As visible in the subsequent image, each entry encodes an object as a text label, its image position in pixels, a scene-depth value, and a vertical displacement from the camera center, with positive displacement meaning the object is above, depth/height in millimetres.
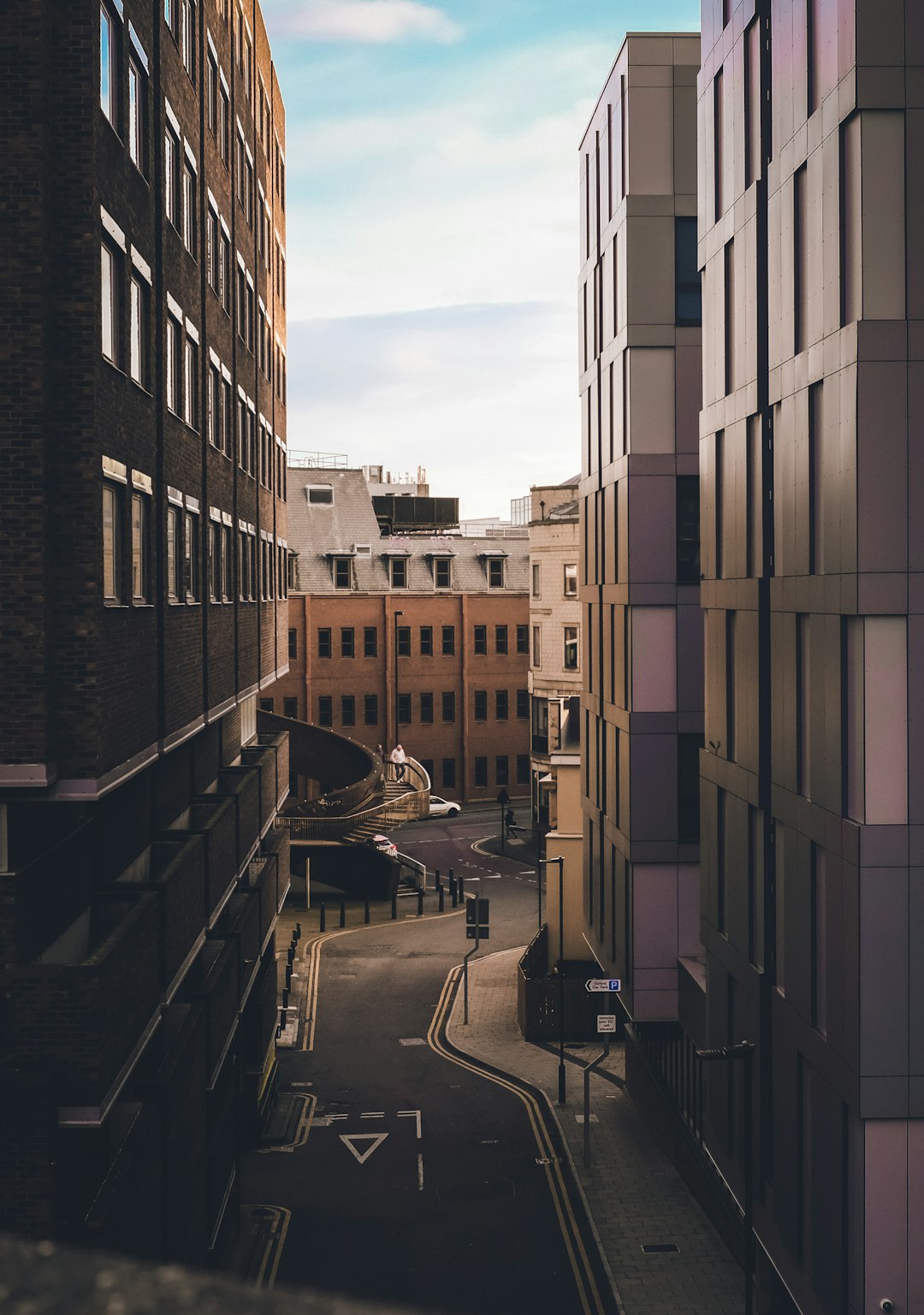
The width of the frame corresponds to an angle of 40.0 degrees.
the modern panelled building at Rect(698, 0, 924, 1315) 14391 -81
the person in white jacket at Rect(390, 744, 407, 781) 68250 -6805
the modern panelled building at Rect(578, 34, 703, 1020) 27938 +2381
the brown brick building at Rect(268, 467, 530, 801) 76938 -450
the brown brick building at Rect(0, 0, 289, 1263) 12320 -37
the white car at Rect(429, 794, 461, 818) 73438 -10174
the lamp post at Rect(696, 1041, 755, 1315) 17922 -7349
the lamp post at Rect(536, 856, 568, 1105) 31156 -10106
